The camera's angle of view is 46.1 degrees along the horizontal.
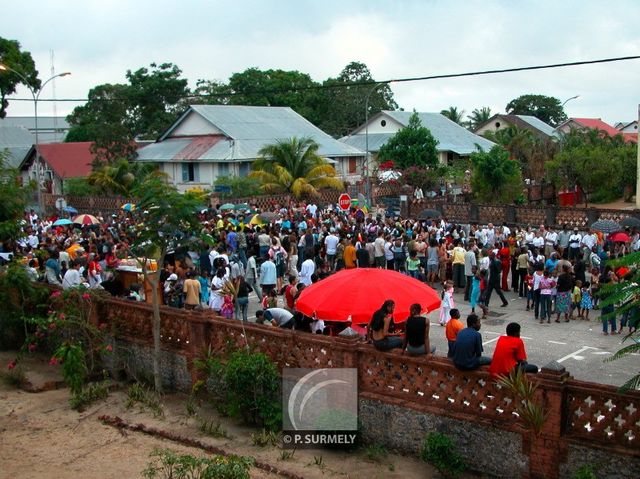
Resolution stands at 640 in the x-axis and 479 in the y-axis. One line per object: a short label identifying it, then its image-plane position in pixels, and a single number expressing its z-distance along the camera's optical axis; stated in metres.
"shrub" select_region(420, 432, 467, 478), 9.60
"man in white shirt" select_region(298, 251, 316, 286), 17.62
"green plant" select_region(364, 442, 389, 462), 10.27
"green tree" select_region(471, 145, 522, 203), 35.34
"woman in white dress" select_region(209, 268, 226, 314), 15.20
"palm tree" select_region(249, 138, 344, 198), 37.62
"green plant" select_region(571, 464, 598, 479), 8.34
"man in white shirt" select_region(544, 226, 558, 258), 21.90
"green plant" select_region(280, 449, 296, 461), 10.28
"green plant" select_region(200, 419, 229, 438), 11.13
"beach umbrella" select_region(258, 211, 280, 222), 25.62
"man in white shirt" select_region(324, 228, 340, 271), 21.88
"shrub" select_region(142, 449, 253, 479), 7.87
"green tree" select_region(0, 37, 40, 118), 44.03
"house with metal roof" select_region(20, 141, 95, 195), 53.06
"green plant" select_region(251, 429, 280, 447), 10.76
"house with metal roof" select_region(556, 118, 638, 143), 78.10
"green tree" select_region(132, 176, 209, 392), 12.30
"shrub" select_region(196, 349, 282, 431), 11.16
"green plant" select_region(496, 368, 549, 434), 8.88
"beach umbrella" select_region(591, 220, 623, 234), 21.81
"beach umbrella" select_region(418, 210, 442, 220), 27.69
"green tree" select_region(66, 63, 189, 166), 49.53
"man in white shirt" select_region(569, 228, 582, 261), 21.09
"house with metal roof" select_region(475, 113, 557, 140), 73.38
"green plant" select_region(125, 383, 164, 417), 12.23
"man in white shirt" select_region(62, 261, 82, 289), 15.89
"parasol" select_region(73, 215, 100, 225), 26.19
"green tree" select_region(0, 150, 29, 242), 15.77
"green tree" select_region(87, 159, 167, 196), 39.59
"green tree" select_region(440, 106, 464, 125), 78.69
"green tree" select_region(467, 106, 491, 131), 84.62
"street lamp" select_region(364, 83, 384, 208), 37.15
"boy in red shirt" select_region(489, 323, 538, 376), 9.34
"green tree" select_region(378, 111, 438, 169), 44.91
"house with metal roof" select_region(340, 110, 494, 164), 58.69
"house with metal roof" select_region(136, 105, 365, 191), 45.81
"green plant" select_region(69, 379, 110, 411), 12.54
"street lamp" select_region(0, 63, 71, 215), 31.42
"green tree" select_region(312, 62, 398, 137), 72.00
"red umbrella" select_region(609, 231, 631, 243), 21.06
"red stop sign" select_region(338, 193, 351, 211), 26.33
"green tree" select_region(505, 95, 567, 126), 101.88
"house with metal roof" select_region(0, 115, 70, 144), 100.50
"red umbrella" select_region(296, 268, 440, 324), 11.41
